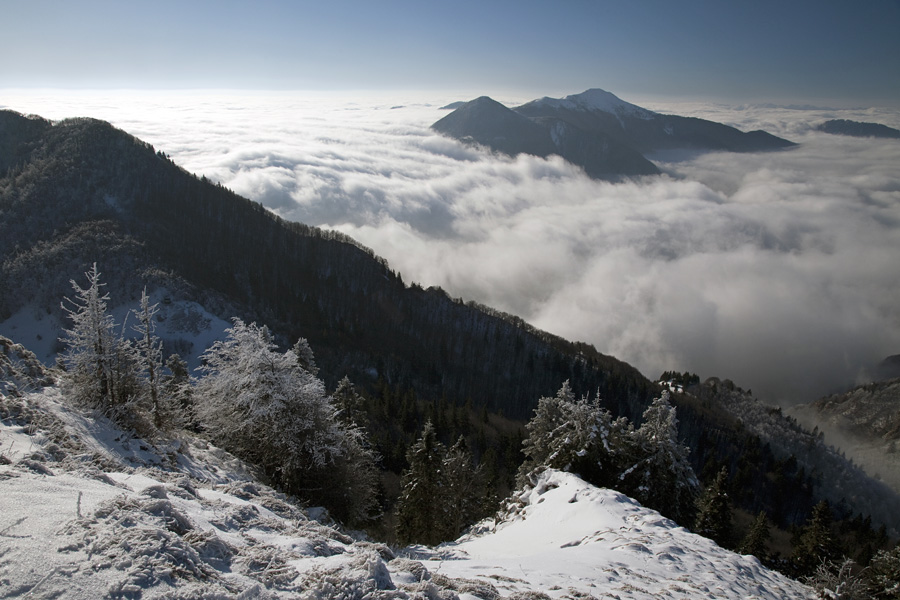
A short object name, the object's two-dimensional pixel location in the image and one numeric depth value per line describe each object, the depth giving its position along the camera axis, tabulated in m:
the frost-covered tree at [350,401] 48.84
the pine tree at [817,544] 39.03
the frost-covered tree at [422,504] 31.58
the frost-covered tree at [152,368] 21.11
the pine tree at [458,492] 31.73
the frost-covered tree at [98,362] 19.33
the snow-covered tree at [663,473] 28.23
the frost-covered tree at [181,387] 23.44
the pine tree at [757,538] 43.41
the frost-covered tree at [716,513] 36.84
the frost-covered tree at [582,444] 28.16
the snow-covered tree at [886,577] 20.69
